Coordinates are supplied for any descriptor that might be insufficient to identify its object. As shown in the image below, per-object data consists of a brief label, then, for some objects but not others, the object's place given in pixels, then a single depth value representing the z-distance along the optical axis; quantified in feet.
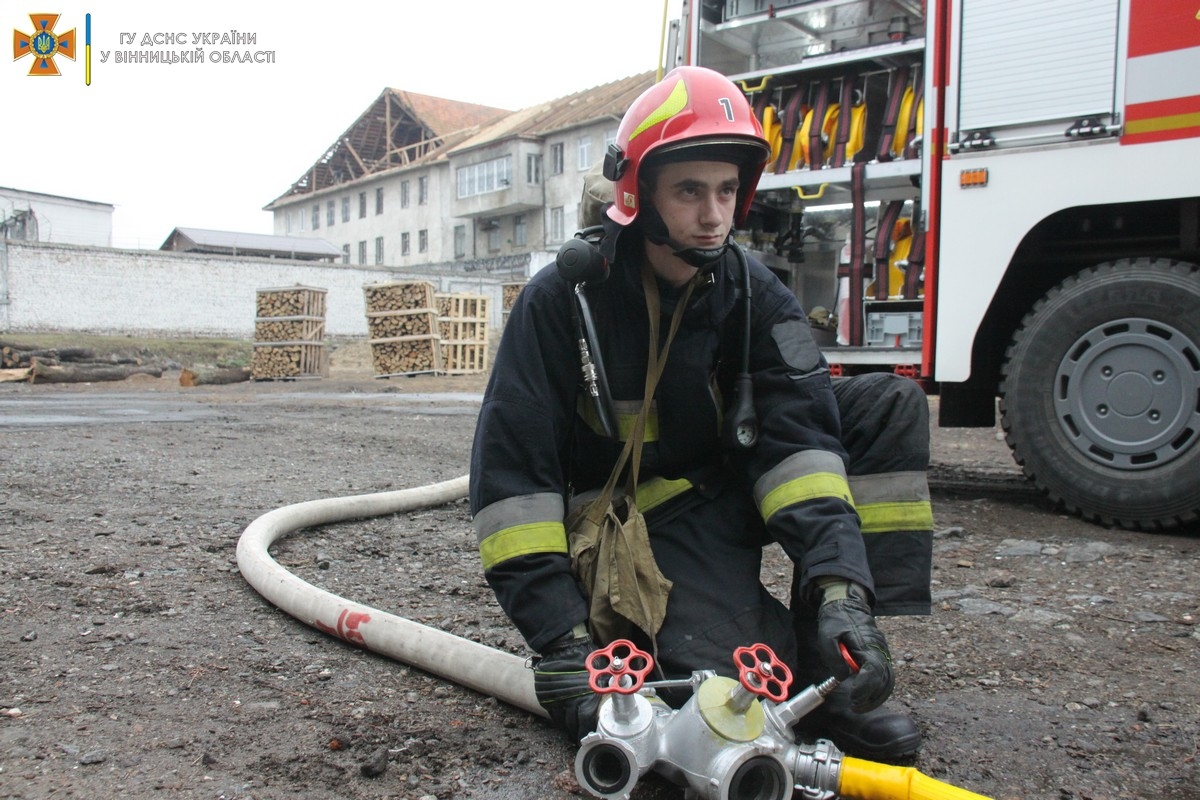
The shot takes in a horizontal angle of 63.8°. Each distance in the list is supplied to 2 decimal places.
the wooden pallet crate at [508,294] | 90.53
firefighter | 6.61
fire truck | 13.29
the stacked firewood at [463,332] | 63.26
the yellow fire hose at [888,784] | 5.30
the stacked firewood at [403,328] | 60.08
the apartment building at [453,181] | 137.08
